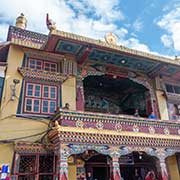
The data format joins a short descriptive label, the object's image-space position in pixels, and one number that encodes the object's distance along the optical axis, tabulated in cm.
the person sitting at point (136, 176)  1150
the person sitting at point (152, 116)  1121
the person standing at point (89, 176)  1006
